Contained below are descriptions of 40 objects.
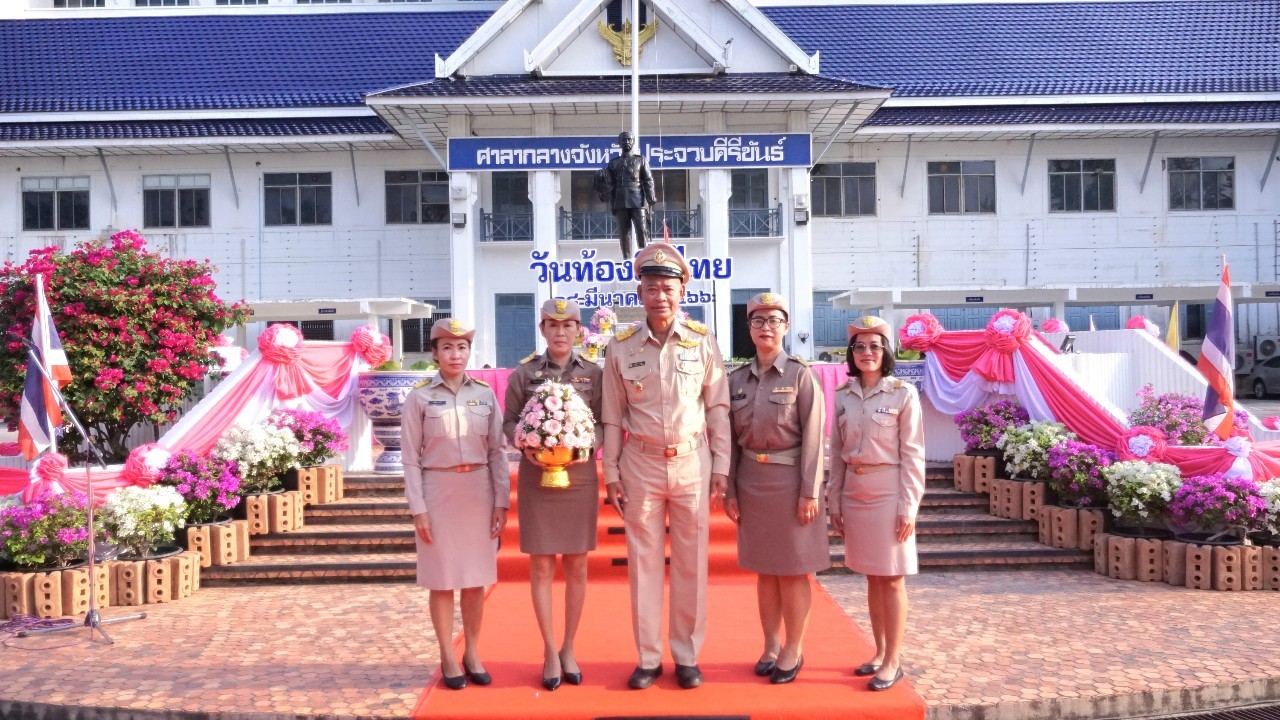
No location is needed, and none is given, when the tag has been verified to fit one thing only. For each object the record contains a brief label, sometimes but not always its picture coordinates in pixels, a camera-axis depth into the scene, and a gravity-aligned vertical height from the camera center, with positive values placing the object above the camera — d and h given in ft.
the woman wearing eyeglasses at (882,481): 16.40 -1.92
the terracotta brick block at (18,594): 22.78 -4.81
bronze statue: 36.52 +6.23
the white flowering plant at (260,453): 27.91 -2.23
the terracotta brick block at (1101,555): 25.70 -4.91
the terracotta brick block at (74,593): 23.03 -4.86
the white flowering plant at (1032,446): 28.71 -2.46
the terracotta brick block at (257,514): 27.50 -3.80
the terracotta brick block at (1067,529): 26.99 -4.45
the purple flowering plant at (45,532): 23.16 -3.52
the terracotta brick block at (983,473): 30.19 -3.31
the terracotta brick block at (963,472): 30.94 -3.38
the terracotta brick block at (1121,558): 25.16 -4.89
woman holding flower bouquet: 16.61 -2.27
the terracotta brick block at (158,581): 24.08 -4.85
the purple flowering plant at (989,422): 30.94 -1.92
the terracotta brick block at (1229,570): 23.99 -4.95
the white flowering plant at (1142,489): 25.18 -3.25
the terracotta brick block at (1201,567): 24.09 -4.90
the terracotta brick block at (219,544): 26.14 -4.35
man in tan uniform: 16.26 -1.38
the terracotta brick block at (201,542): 25.97 -4.26
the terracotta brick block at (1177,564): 24.47 -4.90
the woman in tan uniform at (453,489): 16.52 -1.95
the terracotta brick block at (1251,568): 24.04 -4.93
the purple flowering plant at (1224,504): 24.25 -3.48
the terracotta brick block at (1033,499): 28.25 -3.85
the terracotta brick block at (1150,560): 24.86 -4.88
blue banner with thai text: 52.01 +10.70
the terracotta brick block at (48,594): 22.80 -4.83
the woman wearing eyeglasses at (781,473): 16.46 -1.78
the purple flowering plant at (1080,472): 27.13 -3.01
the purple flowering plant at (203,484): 26.35 -2.85
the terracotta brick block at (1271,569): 24.02 -4.96
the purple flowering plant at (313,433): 29.78 -1.84
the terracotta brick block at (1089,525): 26.76 -4.32
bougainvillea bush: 30.01 +1.38
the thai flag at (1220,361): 26.50 -0.16
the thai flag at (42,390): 23.03 -0.36
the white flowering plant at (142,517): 24.03 -3.39
